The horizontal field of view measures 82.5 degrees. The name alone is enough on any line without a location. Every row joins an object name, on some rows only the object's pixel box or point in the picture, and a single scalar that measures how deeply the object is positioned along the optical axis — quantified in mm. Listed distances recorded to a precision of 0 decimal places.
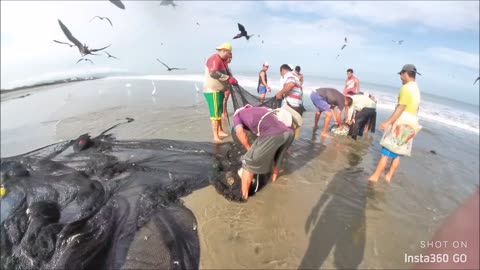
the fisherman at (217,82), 5520
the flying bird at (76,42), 6332
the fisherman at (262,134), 3568
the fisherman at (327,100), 7145
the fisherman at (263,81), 9379
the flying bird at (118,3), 7764
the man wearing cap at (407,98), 4148
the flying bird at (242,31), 7781
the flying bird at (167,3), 11070
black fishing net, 2635
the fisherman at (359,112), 7281
